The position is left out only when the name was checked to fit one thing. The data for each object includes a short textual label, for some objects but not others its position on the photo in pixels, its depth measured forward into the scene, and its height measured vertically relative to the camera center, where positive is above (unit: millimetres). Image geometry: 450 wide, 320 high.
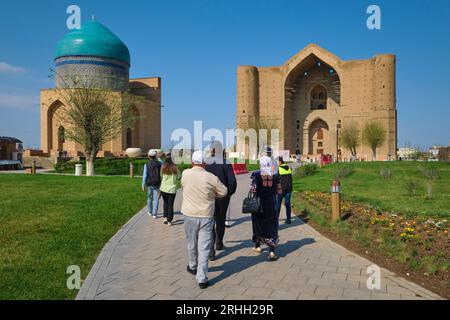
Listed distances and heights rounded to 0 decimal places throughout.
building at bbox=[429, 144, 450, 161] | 37550 +235
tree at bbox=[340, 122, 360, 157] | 50594 +2515
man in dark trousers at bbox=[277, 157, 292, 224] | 8406 -593
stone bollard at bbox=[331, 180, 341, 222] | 7982 -1056
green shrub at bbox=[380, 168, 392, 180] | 17936 -898
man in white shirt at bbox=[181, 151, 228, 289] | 4633 -618
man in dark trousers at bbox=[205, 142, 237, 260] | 5840 -301
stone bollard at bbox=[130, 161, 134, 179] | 22109 -827
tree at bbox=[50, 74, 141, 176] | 24406 +2578
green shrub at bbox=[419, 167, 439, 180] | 14672 -677
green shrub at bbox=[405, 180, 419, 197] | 11695 -1036
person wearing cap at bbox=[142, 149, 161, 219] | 9031 -500
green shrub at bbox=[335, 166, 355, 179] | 18886 -891
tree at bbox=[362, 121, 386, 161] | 48438 +2749
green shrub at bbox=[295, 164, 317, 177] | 21589 -849
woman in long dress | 5793 -634
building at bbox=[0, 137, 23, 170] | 39312 +884
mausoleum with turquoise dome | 41812 +9828
